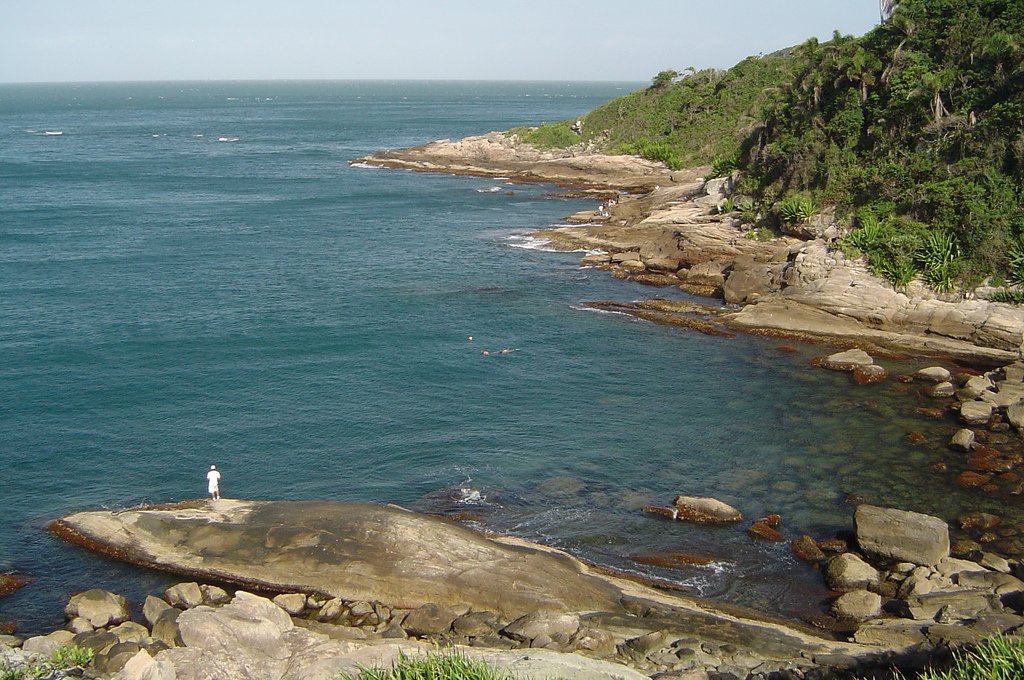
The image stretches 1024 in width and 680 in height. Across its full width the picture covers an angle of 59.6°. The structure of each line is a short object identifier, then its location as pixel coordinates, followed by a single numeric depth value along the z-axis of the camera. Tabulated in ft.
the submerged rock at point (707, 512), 94.58
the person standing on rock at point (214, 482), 95.25
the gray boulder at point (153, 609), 75.92
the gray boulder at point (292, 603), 79.16
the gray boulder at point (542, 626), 73.31
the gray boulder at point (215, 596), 80.33
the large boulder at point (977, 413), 114.62
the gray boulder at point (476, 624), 75.10
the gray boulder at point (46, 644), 69.51
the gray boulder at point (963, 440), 108.27
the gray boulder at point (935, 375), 127.85
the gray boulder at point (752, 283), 161.07
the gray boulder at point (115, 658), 67.87
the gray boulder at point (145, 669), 61.98
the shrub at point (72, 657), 67.00
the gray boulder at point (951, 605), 74.23
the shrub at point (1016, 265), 137.90
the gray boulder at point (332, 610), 78.69
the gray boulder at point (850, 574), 82.84
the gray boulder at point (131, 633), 72.69
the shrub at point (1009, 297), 137.08
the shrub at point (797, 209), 171.94
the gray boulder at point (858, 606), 77.56
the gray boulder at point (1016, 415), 111.04
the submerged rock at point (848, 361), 133.72
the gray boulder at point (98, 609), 77.20
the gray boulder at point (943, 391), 123.85
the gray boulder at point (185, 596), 79.46
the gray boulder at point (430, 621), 76.02
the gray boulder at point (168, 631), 71.77
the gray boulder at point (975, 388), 119.85
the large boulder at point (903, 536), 84.99
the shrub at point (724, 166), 217.77
